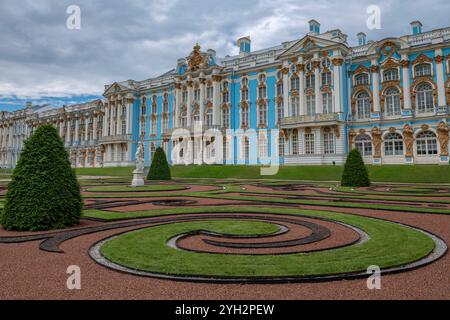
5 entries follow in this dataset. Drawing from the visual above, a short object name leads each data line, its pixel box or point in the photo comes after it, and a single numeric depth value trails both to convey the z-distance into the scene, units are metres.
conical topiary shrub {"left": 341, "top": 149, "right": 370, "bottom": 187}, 22.80
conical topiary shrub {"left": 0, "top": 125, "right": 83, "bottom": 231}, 8.54
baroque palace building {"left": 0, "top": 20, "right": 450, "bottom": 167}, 35.88
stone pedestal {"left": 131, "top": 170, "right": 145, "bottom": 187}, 23.86
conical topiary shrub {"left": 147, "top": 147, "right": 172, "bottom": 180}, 32.47
